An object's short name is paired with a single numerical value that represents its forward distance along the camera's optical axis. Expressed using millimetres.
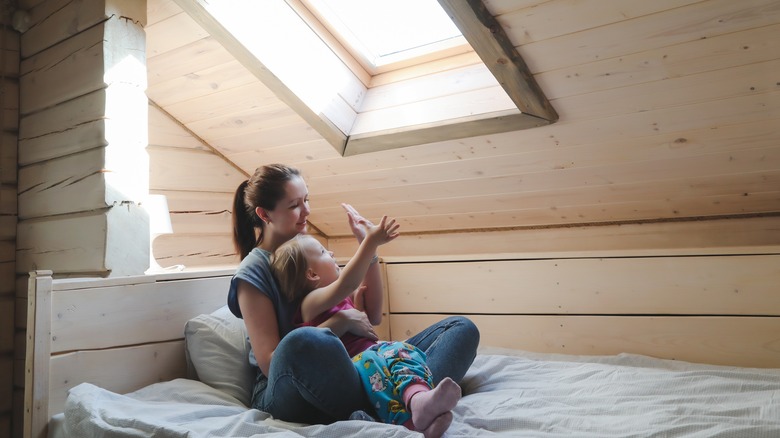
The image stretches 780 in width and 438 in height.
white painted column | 1794
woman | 1260
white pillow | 1605
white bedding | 1166
